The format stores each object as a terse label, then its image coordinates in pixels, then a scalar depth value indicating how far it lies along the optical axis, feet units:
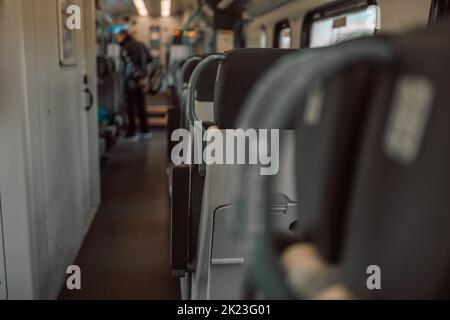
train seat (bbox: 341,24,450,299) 1.92
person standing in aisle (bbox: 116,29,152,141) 24.08
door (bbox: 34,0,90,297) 8.02
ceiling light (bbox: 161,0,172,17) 29.84
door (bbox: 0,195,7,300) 7.32
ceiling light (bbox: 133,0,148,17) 29.01
